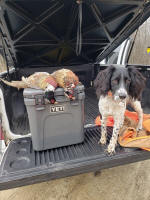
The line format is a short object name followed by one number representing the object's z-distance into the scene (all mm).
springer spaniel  1653
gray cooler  1660
